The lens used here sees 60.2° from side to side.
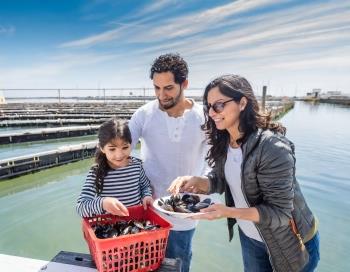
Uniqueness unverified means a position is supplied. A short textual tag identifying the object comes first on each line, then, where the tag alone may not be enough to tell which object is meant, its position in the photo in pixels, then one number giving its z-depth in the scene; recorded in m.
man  2.29
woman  1.56
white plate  1.51
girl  1.96
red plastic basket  1.42
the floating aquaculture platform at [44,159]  7.30
